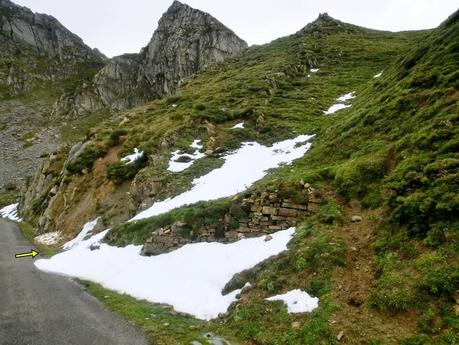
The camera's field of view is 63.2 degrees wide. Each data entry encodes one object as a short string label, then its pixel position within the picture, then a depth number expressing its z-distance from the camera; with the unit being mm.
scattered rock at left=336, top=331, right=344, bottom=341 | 9079
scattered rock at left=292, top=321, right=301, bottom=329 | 10047
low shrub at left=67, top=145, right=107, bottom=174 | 38219
